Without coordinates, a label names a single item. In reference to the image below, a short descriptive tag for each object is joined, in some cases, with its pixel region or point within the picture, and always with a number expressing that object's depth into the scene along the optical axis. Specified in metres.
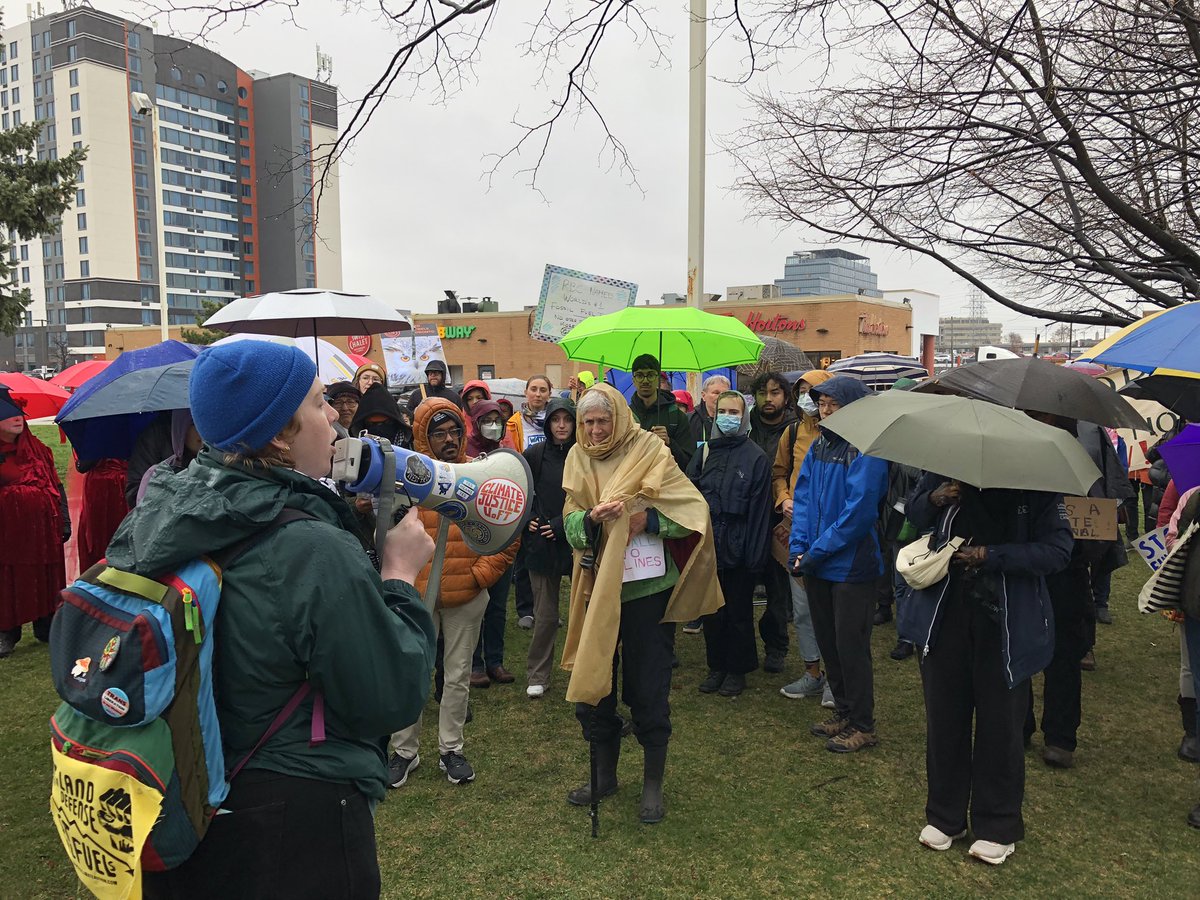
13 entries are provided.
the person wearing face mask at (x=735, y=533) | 5.26
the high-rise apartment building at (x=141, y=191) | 77.69
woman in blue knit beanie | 1.46
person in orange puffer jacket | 4.08
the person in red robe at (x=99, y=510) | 5.73
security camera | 15.96
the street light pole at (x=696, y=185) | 8.98
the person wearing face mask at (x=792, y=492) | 5.22
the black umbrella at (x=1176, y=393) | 4.19
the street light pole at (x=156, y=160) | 16.19
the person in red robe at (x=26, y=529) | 5.80
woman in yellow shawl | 3.62
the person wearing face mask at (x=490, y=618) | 5.40
